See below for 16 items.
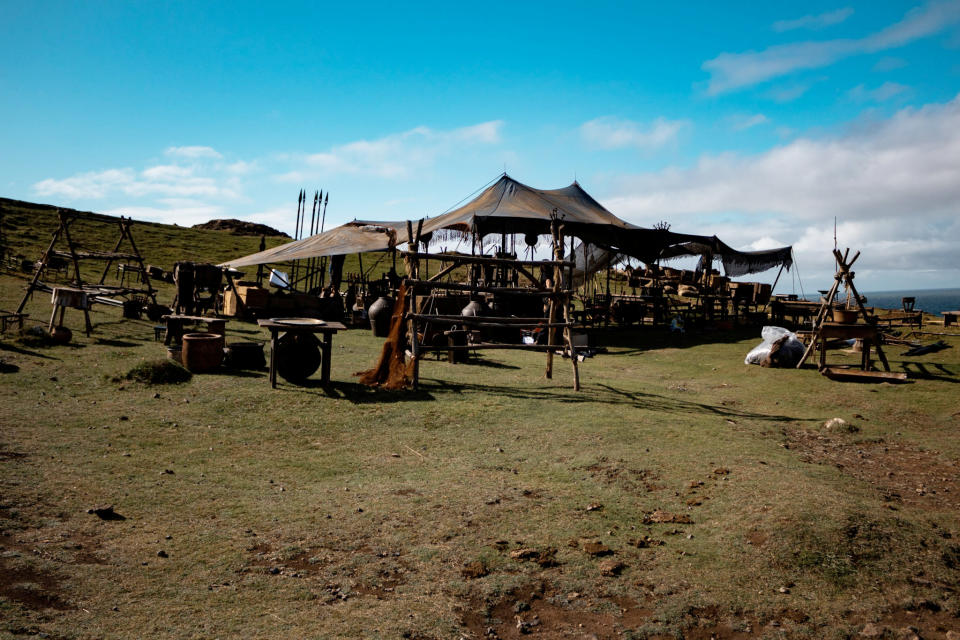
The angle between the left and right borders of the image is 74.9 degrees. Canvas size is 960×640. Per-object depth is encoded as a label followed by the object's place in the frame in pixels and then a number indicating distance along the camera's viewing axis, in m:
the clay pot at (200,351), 10.46
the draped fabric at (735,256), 28.69
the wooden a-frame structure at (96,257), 16.44
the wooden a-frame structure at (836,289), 13.84
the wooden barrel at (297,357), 10.23
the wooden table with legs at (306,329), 9.73
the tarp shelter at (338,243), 23.41
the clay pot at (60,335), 12.58
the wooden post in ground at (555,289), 12.02
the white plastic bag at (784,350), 14.55
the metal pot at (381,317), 19.20
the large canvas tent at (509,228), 22.20
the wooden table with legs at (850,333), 13.23
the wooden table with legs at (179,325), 12.50
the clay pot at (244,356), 11.15
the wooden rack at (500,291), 10.69
